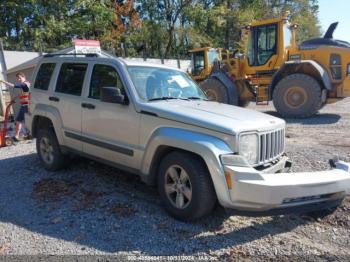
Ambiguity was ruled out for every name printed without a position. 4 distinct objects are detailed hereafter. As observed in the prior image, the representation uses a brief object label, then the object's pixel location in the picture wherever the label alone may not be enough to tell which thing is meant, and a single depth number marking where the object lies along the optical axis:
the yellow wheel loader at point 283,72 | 11.41
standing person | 9.45
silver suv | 3.62
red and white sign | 7.48
